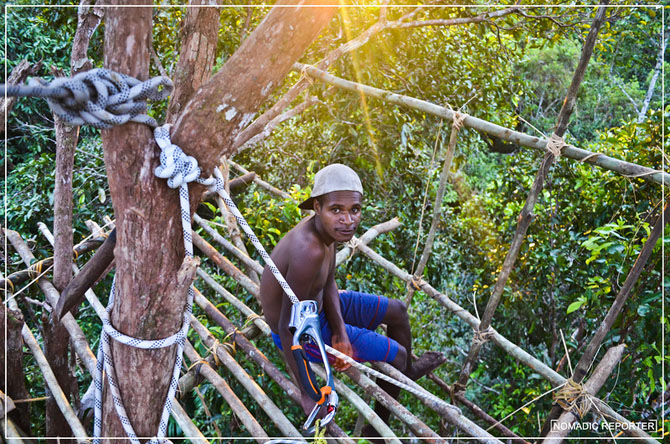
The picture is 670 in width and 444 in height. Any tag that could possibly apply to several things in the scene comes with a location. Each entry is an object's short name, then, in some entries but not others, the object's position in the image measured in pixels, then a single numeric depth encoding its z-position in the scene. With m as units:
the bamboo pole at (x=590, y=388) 1.79
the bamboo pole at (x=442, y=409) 1.83
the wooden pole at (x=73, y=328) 2.33
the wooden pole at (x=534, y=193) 2.05
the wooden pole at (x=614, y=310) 1.86
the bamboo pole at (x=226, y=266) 2.82
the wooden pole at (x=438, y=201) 2.35
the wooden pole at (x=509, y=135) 1.78
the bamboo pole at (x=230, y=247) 2.98
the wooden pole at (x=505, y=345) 1.79
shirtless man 2.03
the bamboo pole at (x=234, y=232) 3.14
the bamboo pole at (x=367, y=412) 1.97
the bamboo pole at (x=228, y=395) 2.02
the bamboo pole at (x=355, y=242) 3.17
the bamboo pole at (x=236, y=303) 2.64
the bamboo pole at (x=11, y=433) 2.06
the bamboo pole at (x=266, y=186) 3.85
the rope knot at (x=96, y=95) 1.06
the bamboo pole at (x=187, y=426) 1.92
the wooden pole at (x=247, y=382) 2.05
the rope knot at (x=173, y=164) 1.21
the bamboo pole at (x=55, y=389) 2.04
